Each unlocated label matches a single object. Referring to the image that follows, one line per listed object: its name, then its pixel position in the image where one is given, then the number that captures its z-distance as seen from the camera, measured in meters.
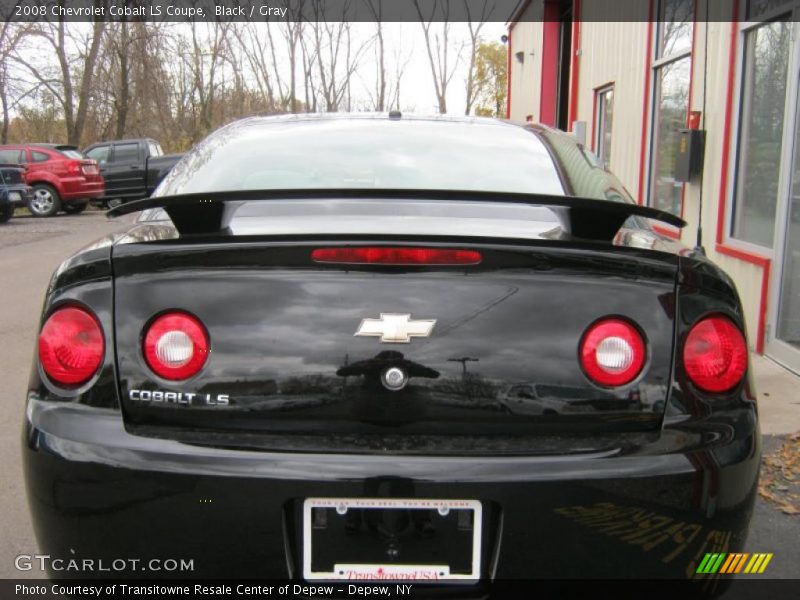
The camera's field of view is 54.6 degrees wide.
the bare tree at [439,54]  36.62
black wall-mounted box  6.53
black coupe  1.71
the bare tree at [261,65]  35.80
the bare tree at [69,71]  27.95
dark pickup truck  20.53
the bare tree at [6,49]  25.30
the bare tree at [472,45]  36.22
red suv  17.98
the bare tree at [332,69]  35.66
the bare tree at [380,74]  35.97
